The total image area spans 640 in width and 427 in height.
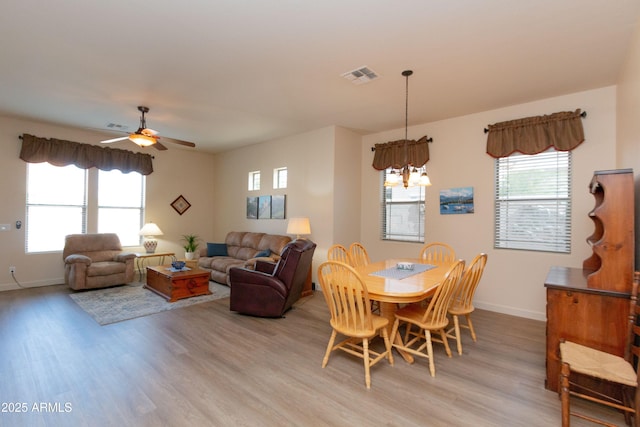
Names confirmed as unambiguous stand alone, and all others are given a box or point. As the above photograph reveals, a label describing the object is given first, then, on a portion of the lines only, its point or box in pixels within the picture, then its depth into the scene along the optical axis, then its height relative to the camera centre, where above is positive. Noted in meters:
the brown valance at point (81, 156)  5.32 +1.08
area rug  4.02 -1.36
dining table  2.43 -0.61
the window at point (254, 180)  6.93 +0.77
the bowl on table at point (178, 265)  5.12 -0.89
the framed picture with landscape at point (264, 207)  6.56 +0.15
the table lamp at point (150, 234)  6.36 -0.46
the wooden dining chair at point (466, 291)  2.91 -0.74
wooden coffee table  4.67 -1.14
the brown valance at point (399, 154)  5.03 +1.09
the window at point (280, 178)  6.32 +0.77
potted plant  6.82 -0.78
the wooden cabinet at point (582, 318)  2.20 -0.75
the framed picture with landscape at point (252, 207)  6.87 +0.14
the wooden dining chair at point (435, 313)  2.51 -0.90
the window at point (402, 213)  5.19 +0.06
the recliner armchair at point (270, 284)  3.91 -0.93
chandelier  3.29 +0.43
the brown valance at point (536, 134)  3.76 +1.11
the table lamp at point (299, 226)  5.30 -0.21
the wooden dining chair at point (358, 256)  4.11 -0.56
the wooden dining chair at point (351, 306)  2.37 -0.74
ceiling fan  4.04 +1.01
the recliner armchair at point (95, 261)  5.11 -0.90
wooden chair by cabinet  1.78 -0.92
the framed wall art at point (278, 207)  6.24 +0.15
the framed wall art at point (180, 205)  7.31 +0.19
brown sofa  5.66 -0.77
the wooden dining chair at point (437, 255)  4.02 -0.56
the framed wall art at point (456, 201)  4.59 +0.25
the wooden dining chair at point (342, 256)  3.88 -0.55
